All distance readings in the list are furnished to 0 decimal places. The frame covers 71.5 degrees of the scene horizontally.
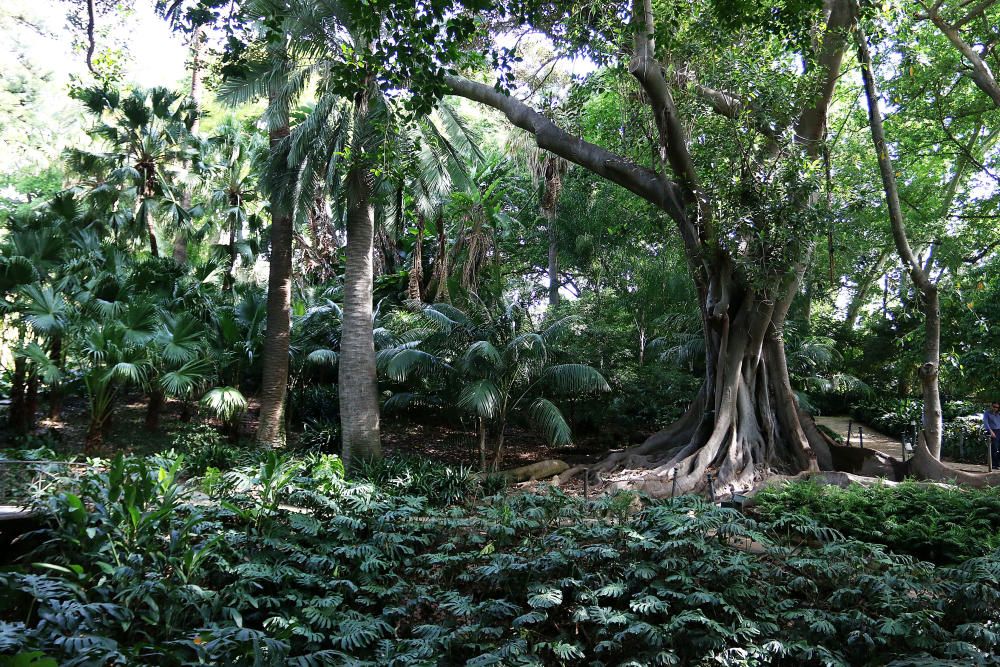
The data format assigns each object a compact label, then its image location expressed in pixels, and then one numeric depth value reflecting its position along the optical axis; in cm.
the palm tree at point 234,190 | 1727
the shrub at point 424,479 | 1026
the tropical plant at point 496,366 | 1202
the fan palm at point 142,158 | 1548
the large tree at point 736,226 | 993
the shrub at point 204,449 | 1134
